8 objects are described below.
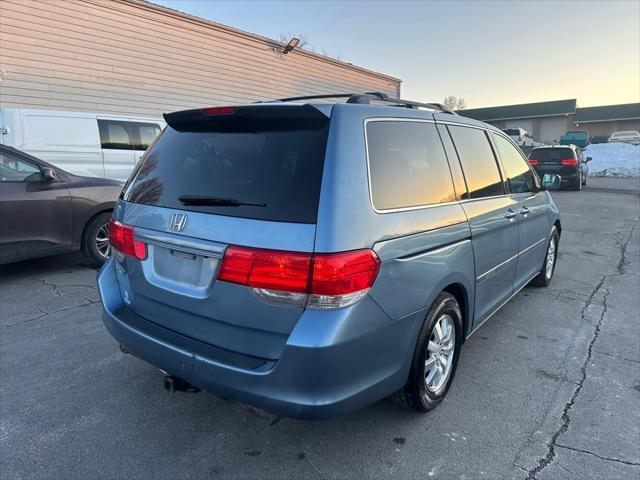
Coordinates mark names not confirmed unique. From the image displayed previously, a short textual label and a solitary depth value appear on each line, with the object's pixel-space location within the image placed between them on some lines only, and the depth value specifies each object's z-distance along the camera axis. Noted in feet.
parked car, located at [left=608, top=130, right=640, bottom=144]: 125.80
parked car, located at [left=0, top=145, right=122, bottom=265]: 16.67
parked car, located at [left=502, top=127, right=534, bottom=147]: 112.72
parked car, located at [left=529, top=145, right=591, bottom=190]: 53.31
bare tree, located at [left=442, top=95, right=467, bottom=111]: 248.93
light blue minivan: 6.45
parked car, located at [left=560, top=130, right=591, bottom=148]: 118.36
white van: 25.52
